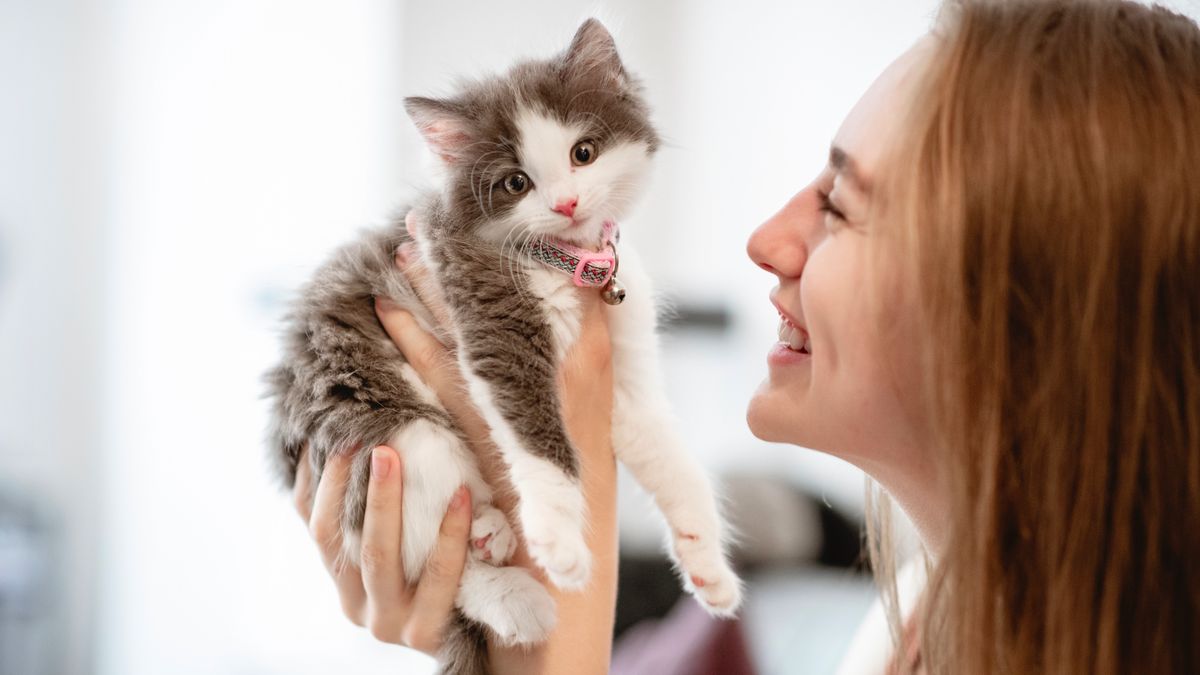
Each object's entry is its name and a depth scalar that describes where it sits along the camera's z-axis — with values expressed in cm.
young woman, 68
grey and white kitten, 80
